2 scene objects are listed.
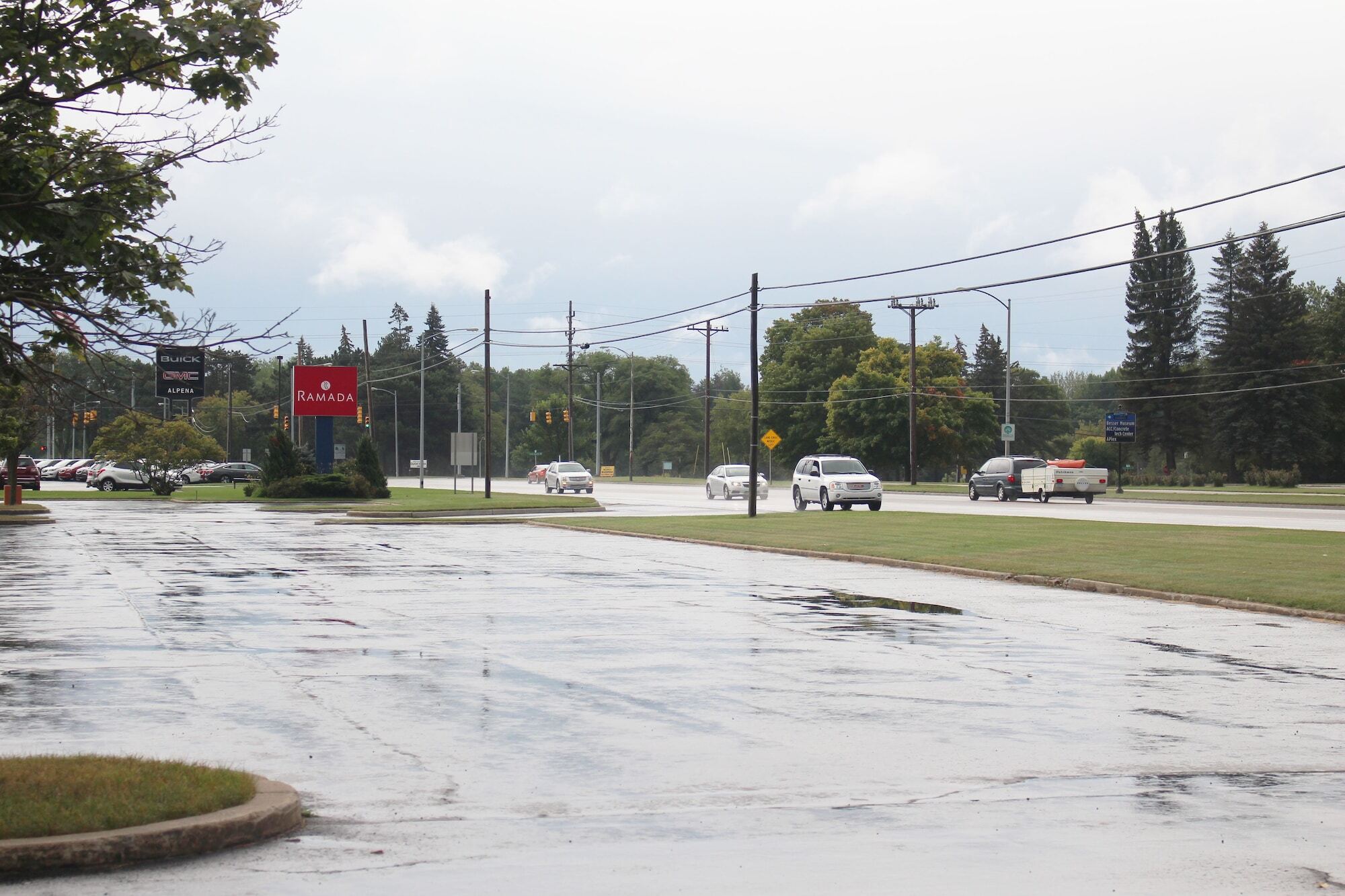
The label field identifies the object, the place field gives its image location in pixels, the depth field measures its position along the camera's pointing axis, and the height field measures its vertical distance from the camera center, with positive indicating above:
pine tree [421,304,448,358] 180.88 +18.70
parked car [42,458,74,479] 110.96 +0.86
